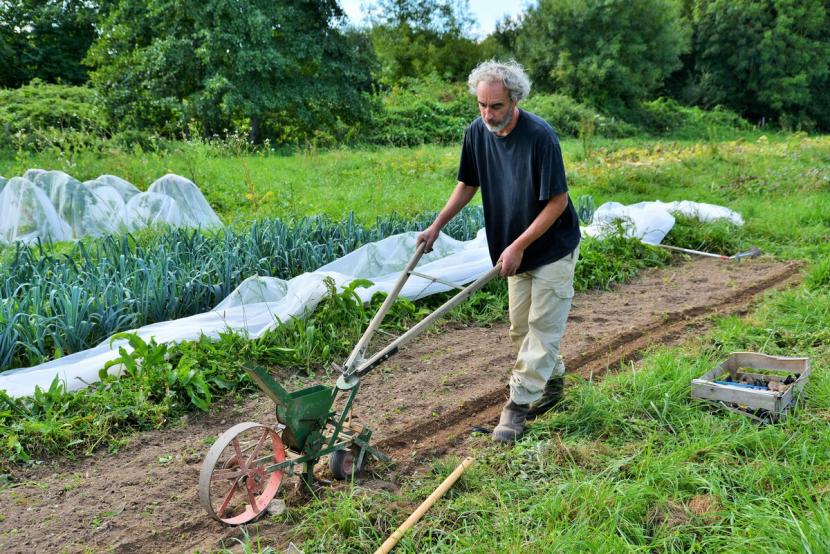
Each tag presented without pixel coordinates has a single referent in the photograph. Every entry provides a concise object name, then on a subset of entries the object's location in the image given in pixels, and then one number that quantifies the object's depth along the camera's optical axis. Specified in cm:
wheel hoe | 297
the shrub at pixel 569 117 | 2253
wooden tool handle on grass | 274
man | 337
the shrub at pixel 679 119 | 2705
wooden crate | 361
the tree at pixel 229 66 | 1642
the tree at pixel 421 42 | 2938
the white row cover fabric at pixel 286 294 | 407
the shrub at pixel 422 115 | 2017
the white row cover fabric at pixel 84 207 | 701
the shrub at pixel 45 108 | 1361
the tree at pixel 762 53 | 3209
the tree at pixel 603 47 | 2714
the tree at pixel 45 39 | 2298
